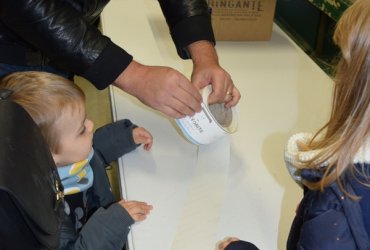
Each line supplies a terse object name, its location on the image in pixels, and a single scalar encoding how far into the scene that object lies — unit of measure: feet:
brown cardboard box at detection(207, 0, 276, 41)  4.75
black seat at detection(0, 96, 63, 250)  1.58
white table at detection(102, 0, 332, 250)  2.78
